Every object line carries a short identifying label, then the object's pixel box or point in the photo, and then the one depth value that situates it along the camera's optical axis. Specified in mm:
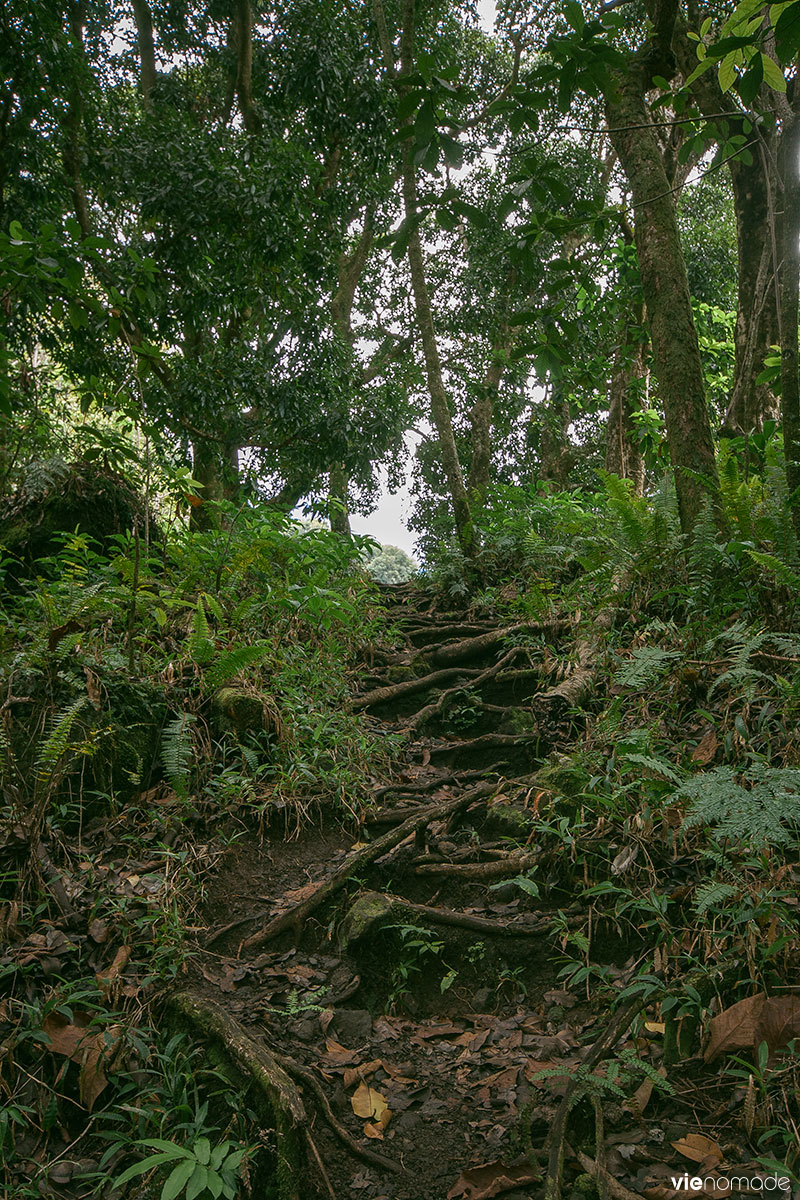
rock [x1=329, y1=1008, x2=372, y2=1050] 2676
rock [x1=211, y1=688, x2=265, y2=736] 4230
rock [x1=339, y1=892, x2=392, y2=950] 3061
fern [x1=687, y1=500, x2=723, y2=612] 4227
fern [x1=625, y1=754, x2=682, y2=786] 2805
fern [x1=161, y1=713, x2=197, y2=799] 3605
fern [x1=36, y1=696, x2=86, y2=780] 3086
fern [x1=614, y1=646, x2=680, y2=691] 3442
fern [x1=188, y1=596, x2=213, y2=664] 4332
